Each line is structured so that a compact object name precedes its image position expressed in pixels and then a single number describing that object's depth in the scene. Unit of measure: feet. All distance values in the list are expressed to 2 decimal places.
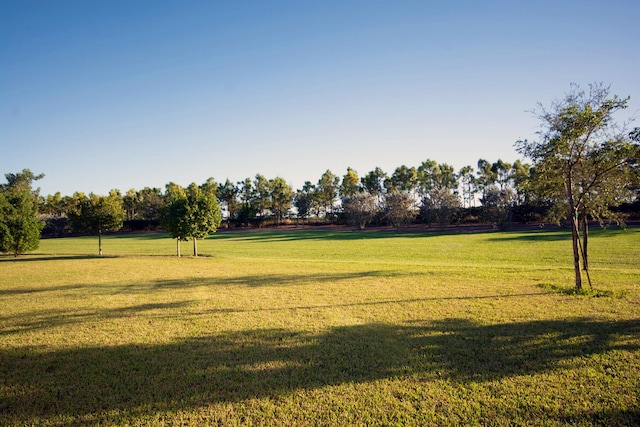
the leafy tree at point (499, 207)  169.07
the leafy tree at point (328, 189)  294.66
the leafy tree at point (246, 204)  274.16
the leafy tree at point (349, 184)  295.48
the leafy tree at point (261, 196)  292.40
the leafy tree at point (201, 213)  86.02
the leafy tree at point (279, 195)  288.92
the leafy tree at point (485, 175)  273.13
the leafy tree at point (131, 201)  316.40
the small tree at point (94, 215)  96.78
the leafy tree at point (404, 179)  287.69
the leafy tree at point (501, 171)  266.77
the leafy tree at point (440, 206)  189.67
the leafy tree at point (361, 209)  215.31
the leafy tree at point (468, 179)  290.35
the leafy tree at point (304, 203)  287.89
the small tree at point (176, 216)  85.25
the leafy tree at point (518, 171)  192.01
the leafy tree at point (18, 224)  81.71
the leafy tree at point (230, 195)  306.96
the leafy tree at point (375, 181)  299.79
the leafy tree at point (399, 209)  200.54
